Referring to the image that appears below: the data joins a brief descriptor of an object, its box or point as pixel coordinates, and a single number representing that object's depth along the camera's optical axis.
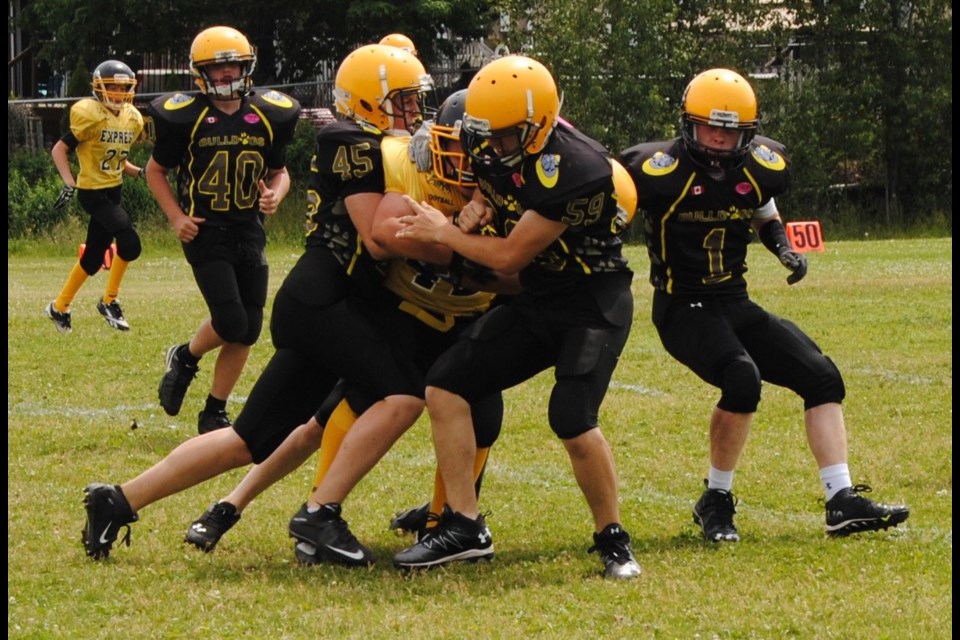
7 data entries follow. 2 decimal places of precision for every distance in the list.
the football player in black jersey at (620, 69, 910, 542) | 9.75
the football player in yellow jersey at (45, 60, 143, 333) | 20.22
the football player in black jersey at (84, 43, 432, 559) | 9.24
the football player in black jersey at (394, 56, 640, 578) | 8.57
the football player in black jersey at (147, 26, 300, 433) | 13.15
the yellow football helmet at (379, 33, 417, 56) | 12.47
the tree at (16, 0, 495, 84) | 51.45
